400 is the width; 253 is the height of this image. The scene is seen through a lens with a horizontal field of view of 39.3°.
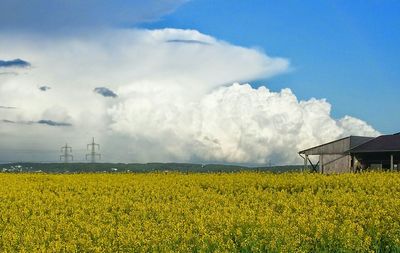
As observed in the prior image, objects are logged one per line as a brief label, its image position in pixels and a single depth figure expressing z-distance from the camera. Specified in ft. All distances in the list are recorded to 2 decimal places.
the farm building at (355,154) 160.97
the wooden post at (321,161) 177.06
